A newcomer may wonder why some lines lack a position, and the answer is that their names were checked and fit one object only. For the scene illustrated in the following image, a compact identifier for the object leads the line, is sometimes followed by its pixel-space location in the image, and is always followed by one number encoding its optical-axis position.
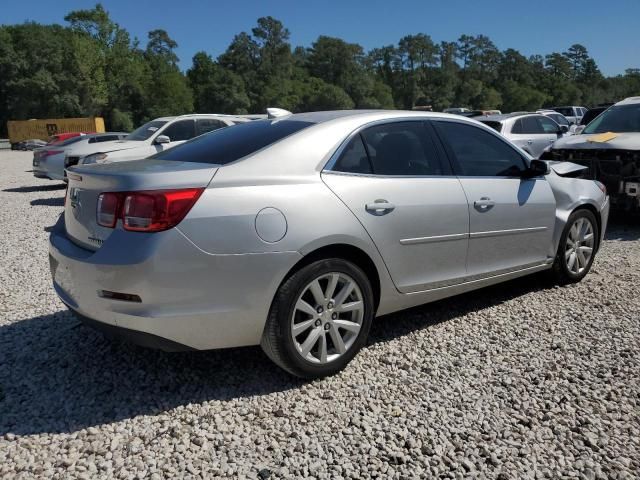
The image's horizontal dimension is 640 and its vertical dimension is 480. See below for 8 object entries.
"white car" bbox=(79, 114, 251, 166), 10.83
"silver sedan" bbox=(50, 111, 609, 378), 2.80
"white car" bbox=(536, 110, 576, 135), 18.50
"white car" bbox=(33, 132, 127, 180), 12.75
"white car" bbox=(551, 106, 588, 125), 31.31
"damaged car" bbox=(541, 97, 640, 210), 7.19
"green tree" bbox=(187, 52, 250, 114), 72.81
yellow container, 49.66
